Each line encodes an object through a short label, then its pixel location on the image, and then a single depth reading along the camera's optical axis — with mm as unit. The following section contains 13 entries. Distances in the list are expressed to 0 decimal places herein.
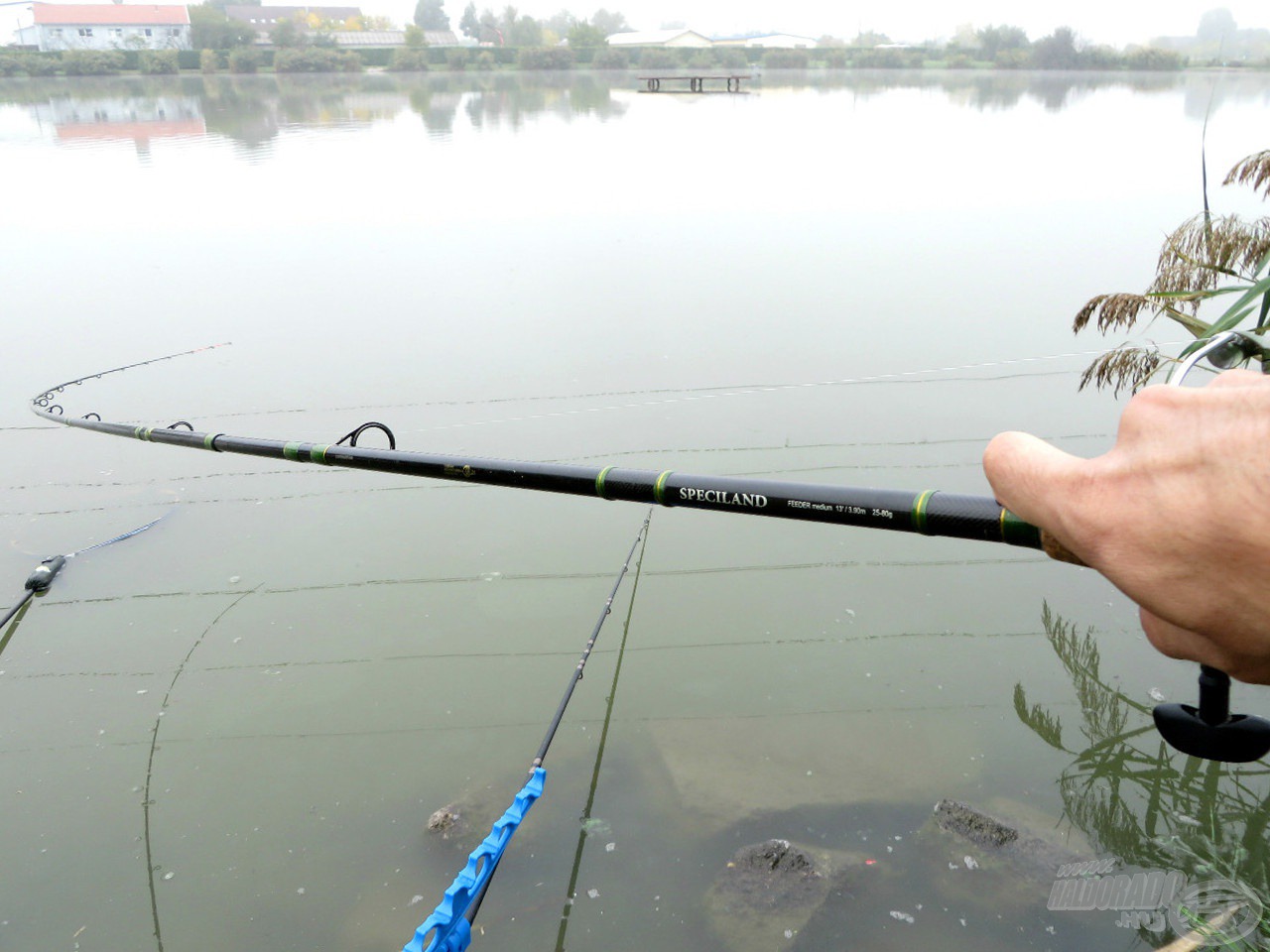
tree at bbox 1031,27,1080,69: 73250
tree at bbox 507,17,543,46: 114438
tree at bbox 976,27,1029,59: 82000
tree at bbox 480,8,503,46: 115619
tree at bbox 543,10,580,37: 142875
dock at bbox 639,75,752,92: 55953
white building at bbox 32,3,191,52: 92500
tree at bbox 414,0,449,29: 134875
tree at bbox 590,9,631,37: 141375
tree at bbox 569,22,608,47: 91562
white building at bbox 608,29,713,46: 97438
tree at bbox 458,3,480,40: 126938
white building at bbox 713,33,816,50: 124400
